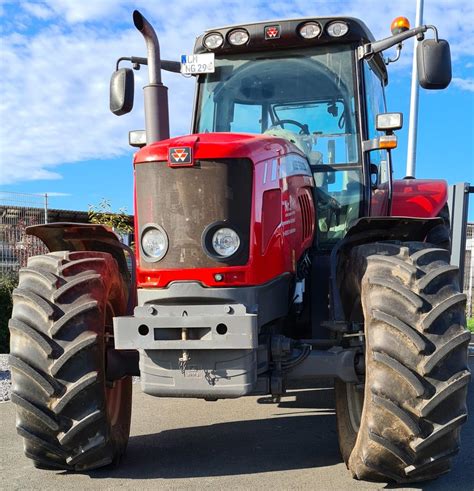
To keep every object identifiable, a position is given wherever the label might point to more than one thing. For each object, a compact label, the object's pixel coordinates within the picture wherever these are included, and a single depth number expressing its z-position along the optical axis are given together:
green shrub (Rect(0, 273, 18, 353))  8.84
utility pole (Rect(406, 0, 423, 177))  12.52
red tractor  3.17
